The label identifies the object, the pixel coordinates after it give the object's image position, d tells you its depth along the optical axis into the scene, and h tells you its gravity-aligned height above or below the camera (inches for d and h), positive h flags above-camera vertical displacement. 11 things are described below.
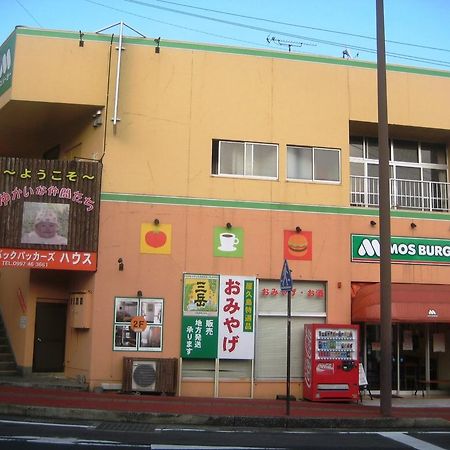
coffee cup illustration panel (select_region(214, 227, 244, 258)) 694.5 +104.5
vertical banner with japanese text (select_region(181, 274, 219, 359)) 671.8 +25.4
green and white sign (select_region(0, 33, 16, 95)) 691.6 +295.4
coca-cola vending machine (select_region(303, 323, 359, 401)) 658.2 -19.1
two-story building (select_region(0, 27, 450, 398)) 670.5 +131.2
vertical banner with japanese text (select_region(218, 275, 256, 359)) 678.5 +25.9
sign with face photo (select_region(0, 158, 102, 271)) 660.7 +126.4
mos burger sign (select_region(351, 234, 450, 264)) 722.8 +105.9
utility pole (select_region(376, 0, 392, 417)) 570.3 +98.6
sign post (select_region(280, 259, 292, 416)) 547.2 +46.2
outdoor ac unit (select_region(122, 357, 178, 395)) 643.5 -34.3
